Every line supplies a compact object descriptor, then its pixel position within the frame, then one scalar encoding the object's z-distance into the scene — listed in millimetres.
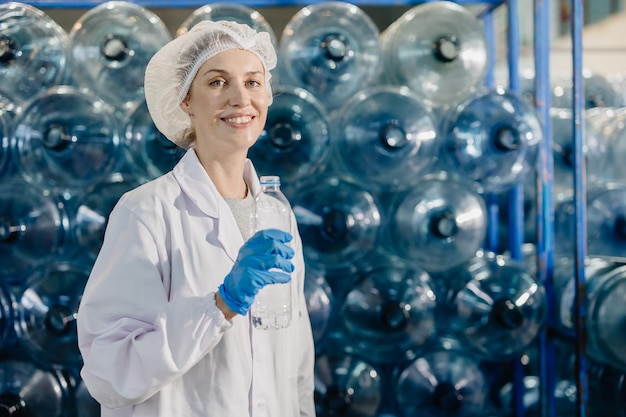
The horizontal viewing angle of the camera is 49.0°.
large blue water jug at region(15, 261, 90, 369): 2469
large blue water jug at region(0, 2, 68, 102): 2570
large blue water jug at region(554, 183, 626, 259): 2914
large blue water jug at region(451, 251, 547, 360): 2596
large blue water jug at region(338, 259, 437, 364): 2555
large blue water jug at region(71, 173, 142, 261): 2545
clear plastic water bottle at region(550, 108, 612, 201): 3096
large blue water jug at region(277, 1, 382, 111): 2652
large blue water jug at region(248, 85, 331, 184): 2486
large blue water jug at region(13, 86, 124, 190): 2498
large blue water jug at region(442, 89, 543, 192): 2633
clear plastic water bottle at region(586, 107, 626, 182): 3023
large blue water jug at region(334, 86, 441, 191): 2588
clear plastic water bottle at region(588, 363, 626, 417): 2555
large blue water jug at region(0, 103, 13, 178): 2564
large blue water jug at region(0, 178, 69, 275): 2492
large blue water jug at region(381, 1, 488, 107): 2729
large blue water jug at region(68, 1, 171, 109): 2578
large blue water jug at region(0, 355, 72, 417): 2459
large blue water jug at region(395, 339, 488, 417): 2590
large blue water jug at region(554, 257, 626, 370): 2445
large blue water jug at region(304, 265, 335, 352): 2479
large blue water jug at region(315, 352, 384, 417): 2527
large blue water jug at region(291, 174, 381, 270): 2553
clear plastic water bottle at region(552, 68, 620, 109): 3510
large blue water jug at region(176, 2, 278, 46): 2619
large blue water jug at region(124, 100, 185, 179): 2512
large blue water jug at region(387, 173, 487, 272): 2619
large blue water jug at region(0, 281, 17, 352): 2502
